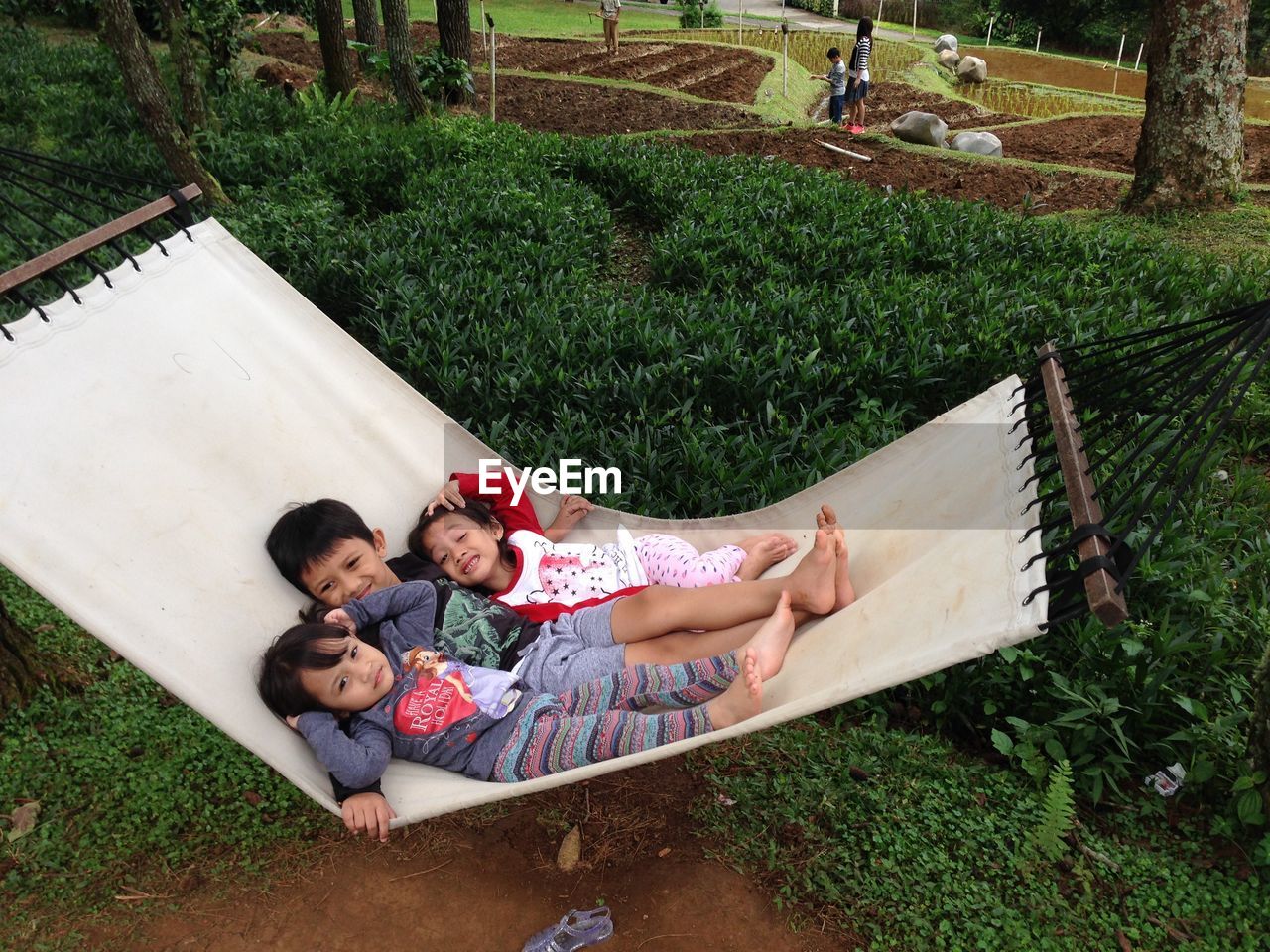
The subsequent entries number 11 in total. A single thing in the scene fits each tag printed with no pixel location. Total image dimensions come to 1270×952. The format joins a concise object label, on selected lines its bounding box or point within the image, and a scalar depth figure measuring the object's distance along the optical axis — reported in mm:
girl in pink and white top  2246
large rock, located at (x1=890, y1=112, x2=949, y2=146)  8836
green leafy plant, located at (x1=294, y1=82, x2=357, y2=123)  6828
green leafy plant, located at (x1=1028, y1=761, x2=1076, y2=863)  1882
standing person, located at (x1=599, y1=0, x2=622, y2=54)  12867
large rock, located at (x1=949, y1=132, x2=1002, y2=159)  8367
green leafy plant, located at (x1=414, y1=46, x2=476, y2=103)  7934
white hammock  1635
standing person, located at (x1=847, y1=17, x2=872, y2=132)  9664
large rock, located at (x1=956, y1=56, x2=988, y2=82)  14742
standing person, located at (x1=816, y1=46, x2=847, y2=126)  9758
